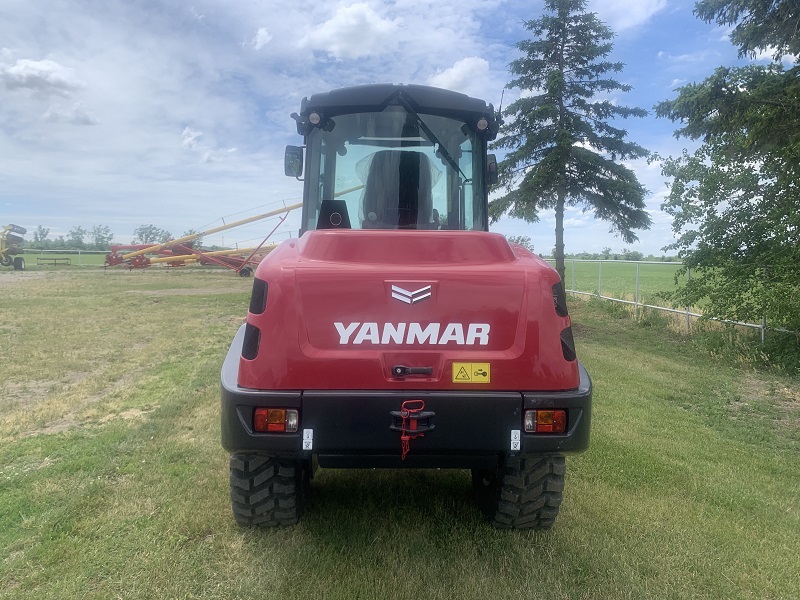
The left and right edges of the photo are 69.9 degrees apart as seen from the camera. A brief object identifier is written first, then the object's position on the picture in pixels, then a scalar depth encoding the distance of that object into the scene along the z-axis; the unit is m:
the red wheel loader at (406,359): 2.67
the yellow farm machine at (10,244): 33.72
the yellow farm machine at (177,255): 33.00
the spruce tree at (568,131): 13.23
